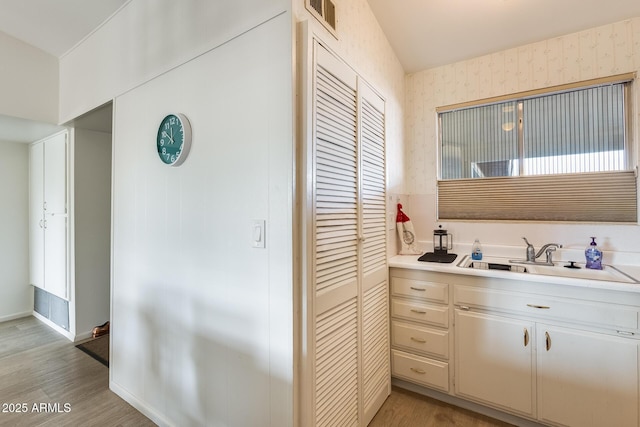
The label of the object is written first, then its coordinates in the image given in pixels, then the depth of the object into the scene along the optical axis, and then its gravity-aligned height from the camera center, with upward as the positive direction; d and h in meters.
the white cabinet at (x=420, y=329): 1.95 -0.84
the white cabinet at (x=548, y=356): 1.49 -0.84
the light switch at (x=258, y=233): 1.27 -0.09
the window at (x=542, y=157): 2.01 +0.44
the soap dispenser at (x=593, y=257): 1.92 -0.31
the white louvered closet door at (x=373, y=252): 1.73 -0.26
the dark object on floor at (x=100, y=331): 2.92 -1.21
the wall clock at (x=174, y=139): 1.57 +0.44
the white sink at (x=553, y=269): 1.73 -0.40
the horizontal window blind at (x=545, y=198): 1.99 +0.11
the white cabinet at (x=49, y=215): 2.92 +0.01
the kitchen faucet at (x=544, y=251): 2.10 -0.30
